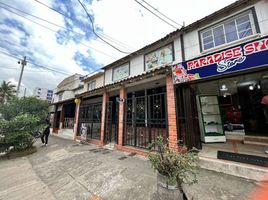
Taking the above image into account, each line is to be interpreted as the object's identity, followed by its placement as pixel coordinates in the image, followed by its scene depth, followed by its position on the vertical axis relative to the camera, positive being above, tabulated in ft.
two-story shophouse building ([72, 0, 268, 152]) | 12.46 +5.11
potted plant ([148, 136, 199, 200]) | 7.04 -2.85
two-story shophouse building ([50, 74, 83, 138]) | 40.19 +2.43
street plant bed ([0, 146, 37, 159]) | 20.89 -5.60
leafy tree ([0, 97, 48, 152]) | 20.57 -1.22
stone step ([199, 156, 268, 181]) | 9.98 -4.12
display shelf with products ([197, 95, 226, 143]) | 19.60 +0.39
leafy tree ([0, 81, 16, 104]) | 94.35 +23.64
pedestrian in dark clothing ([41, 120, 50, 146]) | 29.03 -2.95
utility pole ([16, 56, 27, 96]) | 52.77 +24.40
